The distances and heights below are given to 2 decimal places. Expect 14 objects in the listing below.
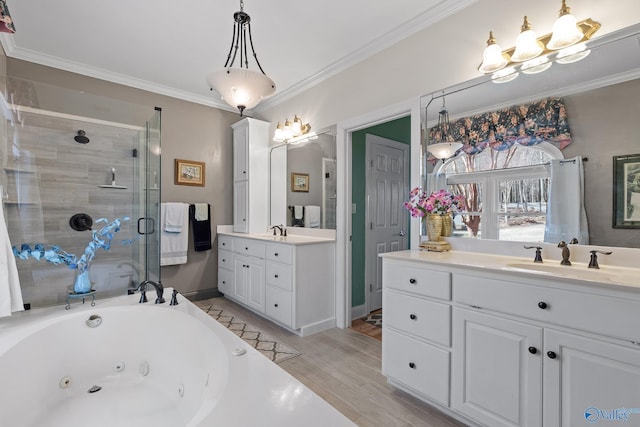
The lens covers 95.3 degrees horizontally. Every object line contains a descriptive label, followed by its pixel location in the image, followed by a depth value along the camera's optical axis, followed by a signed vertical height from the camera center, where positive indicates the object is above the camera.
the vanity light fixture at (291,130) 3.33 +0.97
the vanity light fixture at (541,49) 1.51 +0.92
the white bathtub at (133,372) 0.98 -0.73
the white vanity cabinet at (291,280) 2.68 -0.66
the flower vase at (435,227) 2.08 -0.10
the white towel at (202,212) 3.64 +0.02
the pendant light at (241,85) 1.62 +0.73
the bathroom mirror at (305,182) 3.05 +0.36
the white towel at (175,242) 3.42 -0.35
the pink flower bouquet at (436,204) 2.06 +0.07
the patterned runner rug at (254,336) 2.34 -1.12
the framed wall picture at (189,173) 3.60 +0.51
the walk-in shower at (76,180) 1.87 +0.24
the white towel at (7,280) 1.52 -0.35
